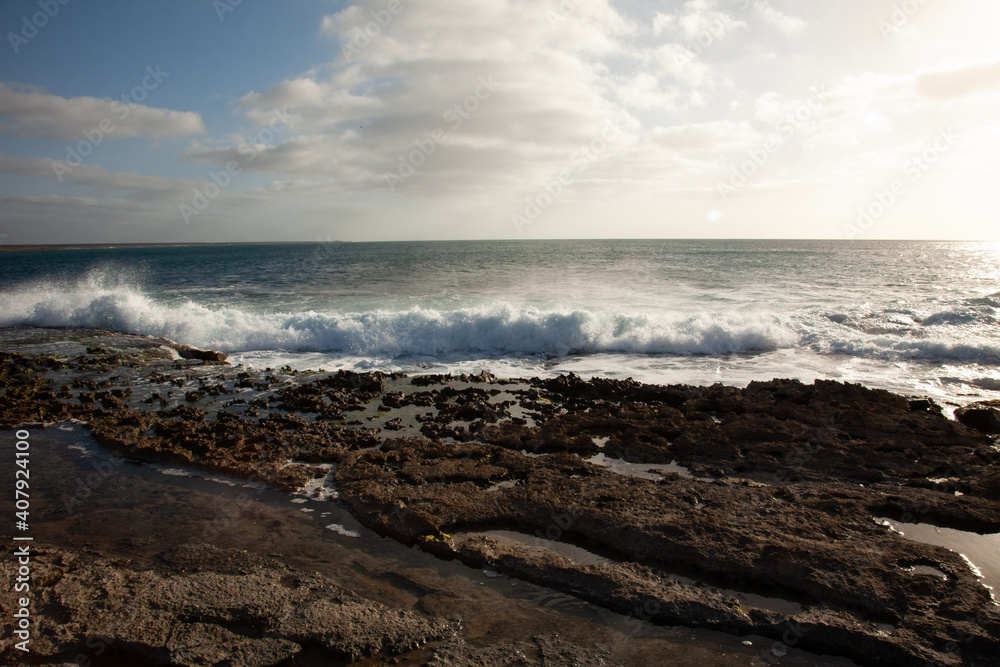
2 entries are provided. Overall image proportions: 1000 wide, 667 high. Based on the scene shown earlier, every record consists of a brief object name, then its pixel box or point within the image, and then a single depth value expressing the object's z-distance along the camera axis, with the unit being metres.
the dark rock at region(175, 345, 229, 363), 13.00
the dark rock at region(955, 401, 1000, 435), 7.62
